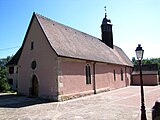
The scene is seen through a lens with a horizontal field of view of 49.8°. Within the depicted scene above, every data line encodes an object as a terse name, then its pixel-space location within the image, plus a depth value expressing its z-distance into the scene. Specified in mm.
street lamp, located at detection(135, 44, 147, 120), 7752
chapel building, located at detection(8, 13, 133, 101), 14672
